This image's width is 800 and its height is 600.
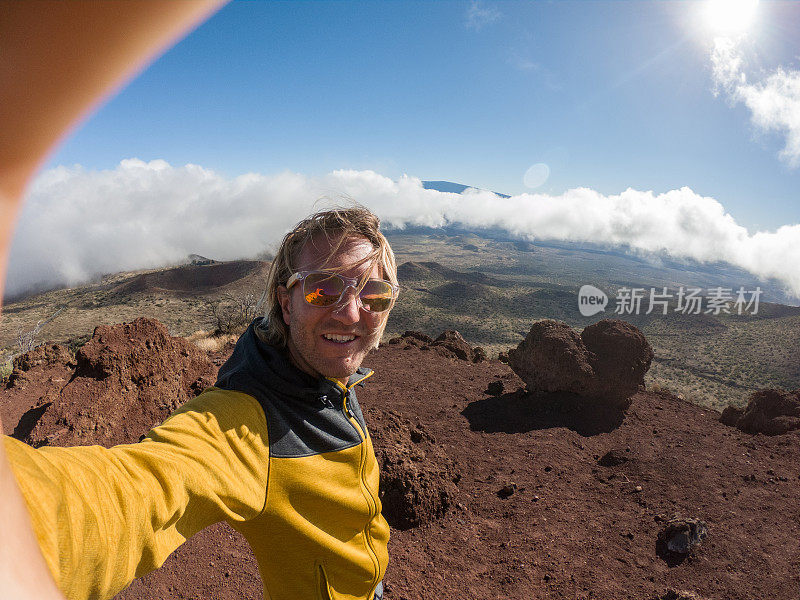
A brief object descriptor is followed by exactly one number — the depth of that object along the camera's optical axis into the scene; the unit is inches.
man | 32.0
